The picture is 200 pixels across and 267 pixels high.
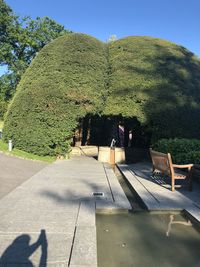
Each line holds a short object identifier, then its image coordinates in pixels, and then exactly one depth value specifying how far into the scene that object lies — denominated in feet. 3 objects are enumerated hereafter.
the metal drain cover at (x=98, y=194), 16.04
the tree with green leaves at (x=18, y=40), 80.74
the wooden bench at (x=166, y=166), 17.18
